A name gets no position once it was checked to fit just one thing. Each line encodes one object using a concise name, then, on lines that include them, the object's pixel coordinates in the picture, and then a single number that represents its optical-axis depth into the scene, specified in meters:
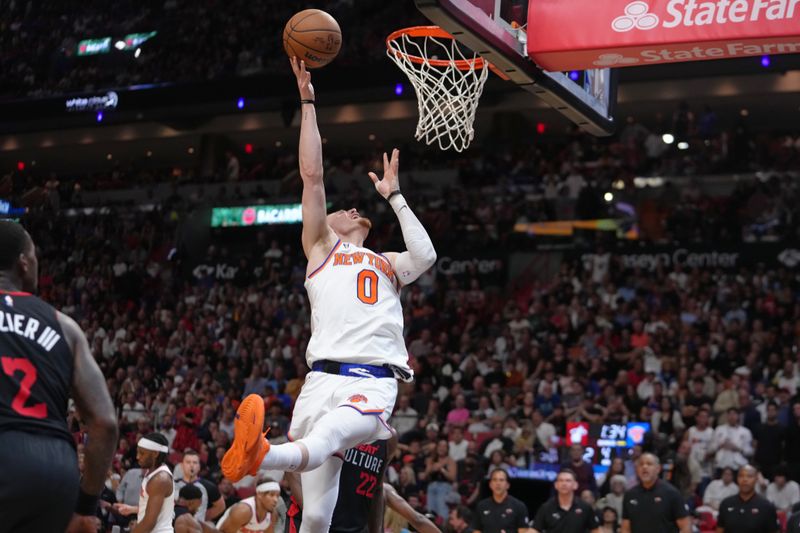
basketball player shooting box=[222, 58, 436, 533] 5.93
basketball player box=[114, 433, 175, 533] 8.27
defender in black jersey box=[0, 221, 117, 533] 3.62
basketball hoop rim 8.37
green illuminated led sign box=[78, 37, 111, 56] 28.33
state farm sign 7.30
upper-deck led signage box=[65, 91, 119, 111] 26.73
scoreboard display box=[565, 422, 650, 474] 14.36
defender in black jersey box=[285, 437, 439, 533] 6.29
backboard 6.86
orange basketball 7.09
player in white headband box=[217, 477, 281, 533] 9.81
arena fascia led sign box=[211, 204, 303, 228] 24.73
